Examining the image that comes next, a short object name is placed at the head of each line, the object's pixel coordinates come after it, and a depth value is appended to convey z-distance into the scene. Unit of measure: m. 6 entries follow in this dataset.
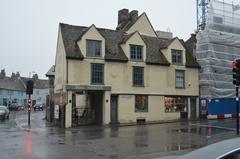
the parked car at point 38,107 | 46.52
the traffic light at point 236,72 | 12.19
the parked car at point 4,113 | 25.46
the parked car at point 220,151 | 3.14
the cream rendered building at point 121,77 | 19.17
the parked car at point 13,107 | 45.53
